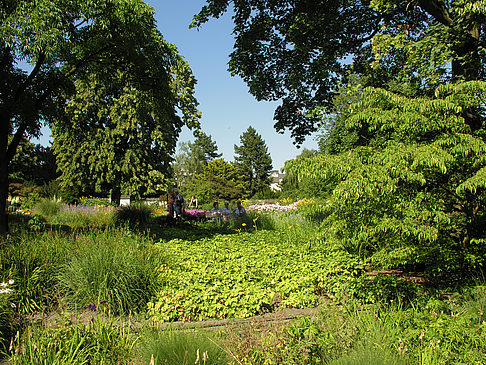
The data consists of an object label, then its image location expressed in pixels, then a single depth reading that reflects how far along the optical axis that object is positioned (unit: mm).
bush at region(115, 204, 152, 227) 12967
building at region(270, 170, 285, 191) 114050
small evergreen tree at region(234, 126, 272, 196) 69000
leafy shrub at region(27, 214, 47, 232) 7266
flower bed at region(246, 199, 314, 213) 14205
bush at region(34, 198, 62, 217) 15969
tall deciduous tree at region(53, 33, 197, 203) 25578
